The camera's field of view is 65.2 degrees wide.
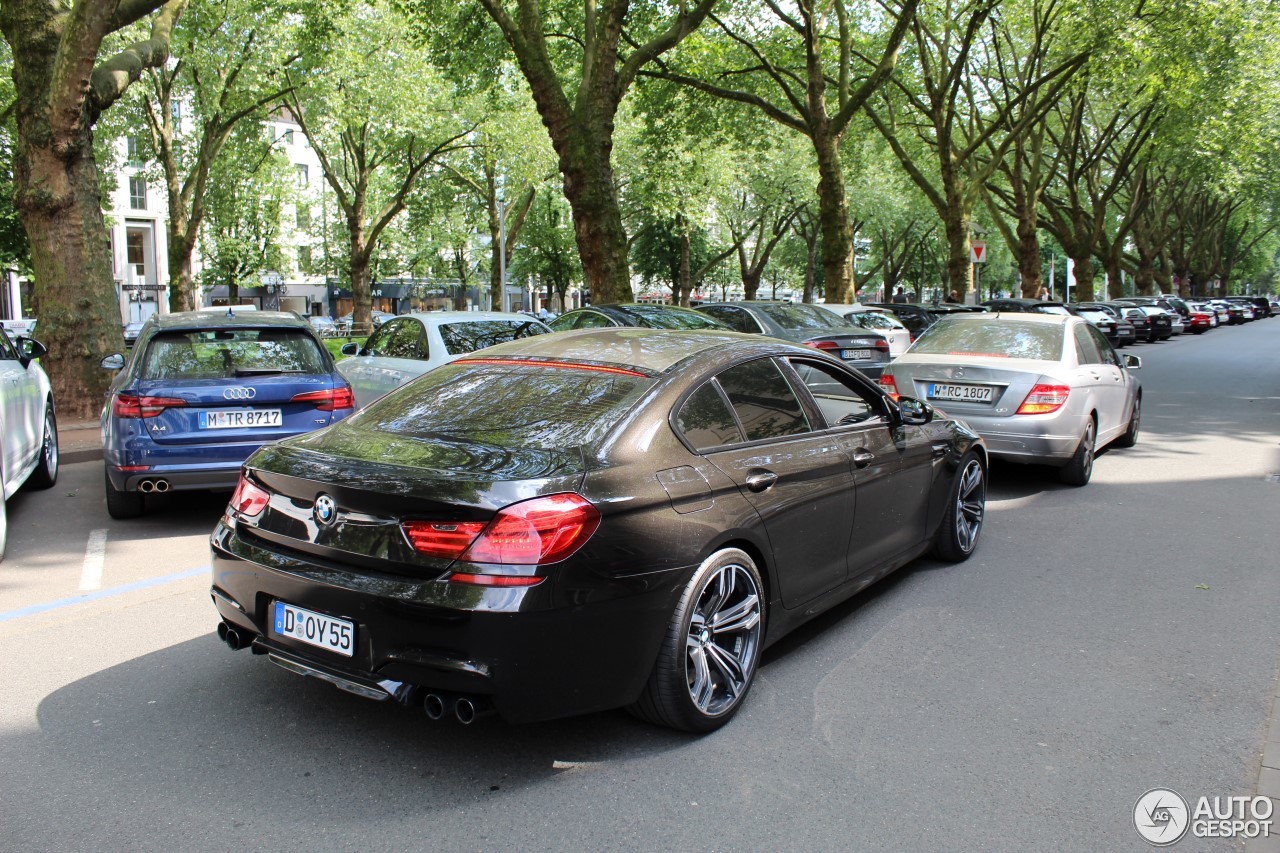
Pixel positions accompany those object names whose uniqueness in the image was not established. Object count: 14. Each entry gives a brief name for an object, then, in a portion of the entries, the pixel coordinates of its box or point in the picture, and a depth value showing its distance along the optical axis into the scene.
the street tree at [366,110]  25.74
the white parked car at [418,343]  9.50
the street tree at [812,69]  21.47
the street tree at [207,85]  22.67
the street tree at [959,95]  25.36
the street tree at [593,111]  15.25
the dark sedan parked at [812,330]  13.60
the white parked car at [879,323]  16.66
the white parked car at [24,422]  6.97
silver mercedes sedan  8.22
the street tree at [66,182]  11.03
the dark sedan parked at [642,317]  12.17
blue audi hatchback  6.78
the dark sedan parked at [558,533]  3.18
